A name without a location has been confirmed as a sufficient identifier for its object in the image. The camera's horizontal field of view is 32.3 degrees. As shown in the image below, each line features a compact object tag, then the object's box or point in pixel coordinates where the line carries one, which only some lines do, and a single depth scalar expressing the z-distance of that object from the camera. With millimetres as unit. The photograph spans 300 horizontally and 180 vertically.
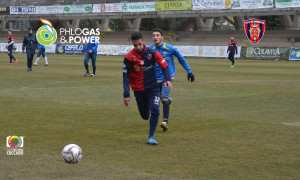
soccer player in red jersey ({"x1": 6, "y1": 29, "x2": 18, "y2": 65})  31953
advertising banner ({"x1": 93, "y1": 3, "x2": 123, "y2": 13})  61500
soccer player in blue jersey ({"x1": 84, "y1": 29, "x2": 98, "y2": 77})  21156
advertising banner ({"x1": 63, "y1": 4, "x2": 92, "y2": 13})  63938
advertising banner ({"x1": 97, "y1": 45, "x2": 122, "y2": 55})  52378
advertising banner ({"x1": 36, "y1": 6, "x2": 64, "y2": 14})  65875
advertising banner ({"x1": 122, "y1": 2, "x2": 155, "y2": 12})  59062
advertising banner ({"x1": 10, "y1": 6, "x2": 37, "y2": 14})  68688
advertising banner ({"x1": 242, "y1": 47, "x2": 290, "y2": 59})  43044
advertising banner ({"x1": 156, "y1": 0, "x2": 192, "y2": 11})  55406
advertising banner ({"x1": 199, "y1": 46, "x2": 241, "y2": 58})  46375
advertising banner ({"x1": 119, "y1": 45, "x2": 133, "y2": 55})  51531
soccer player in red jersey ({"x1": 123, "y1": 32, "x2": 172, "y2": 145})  8227
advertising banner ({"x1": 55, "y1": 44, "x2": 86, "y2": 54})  54562
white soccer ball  6398
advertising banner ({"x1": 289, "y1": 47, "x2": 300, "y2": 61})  42006
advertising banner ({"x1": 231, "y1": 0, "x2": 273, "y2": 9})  50231
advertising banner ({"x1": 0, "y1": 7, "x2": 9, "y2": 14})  71375
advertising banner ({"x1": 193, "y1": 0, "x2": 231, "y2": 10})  52903
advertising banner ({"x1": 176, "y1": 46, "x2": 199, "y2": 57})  47719
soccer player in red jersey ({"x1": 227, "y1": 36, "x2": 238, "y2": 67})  33312
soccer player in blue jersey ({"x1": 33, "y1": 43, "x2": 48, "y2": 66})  29094
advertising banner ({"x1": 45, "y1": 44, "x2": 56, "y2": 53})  54906
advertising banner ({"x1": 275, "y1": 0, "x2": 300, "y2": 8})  48812
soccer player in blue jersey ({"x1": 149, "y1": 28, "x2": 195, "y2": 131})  9602
